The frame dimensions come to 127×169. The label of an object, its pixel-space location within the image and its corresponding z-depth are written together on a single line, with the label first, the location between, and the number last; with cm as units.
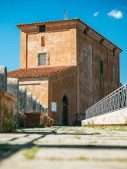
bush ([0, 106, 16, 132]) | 750
